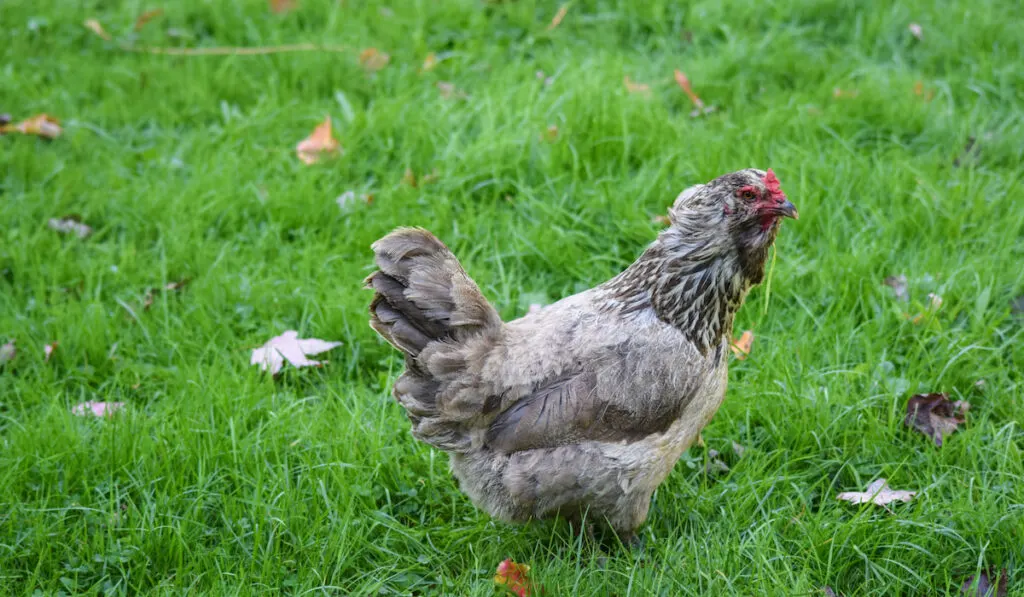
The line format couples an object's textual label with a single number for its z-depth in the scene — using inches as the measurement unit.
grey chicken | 127.2
